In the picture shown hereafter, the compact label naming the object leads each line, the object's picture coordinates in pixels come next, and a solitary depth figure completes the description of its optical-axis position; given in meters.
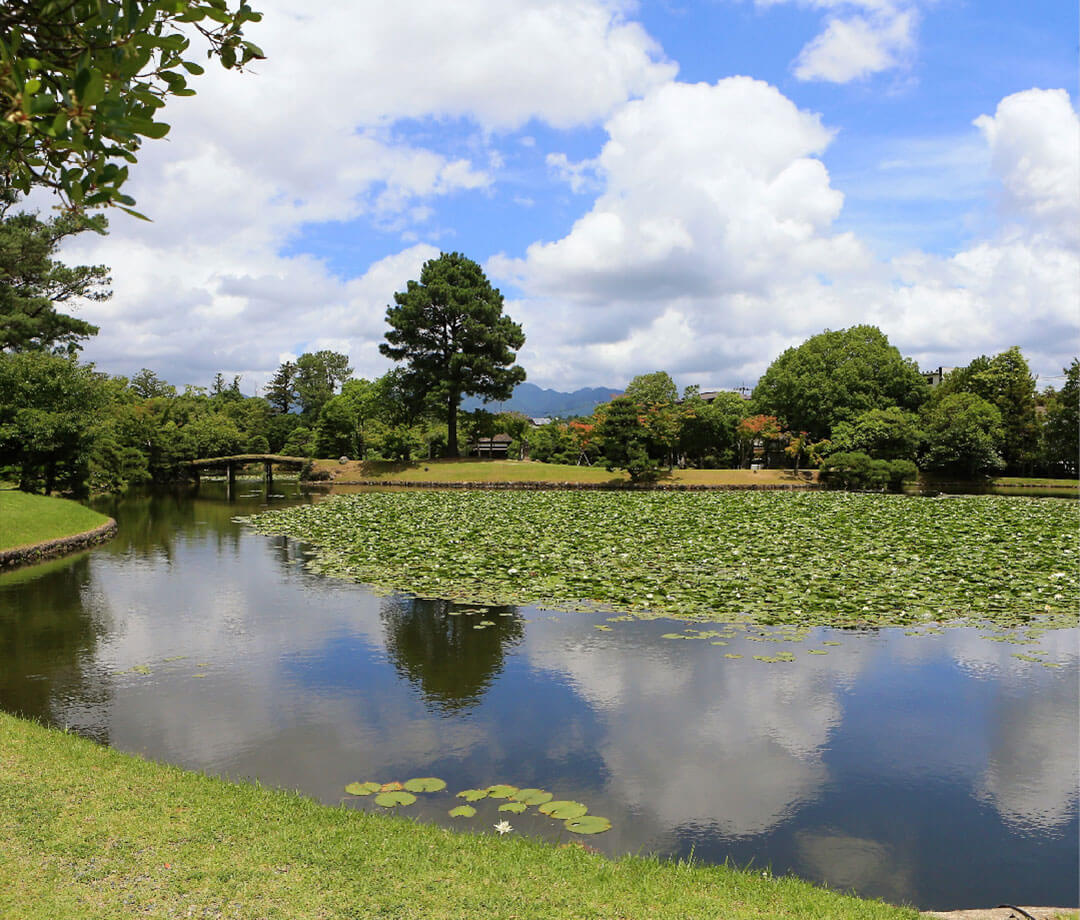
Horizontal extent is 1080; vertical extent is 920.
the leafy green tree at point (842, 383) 49.00
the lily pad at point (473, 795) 6.05
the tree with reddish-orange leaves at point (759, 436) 48.66
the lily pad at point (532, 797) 6.05
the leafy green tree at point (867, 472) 40.70
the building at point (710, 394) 77.98
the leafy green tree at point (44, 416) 25.67
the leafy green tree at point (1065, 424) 42.72
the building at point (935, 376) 78.04
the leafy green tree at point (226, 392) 83.00
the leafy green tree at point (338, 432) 59.84
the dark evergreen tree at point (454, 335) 48.56
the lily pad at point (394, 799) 5.91
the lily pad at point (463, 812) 5.77
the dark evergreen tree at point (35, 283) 25.52
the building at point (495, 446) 62.94
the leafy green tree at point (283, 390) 91.56
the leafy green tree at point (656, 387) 63.06
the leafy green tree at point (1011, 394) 47.12
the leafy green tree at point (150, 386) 67.81
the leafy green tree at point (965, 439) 42.91
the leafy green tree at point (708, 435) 51.88
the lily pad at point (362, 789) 6.12
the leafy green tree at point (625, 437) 40.72
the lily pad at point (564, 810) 5.79
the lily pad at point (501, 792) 6.11
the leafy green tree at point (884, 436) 43.16
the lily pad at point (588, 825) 5.56
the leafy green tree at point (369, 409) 54.62
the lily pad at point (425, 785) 6.18
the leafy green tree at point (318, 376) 86.81
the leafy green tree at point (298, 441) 66.50
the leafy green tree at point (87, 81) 2.72
